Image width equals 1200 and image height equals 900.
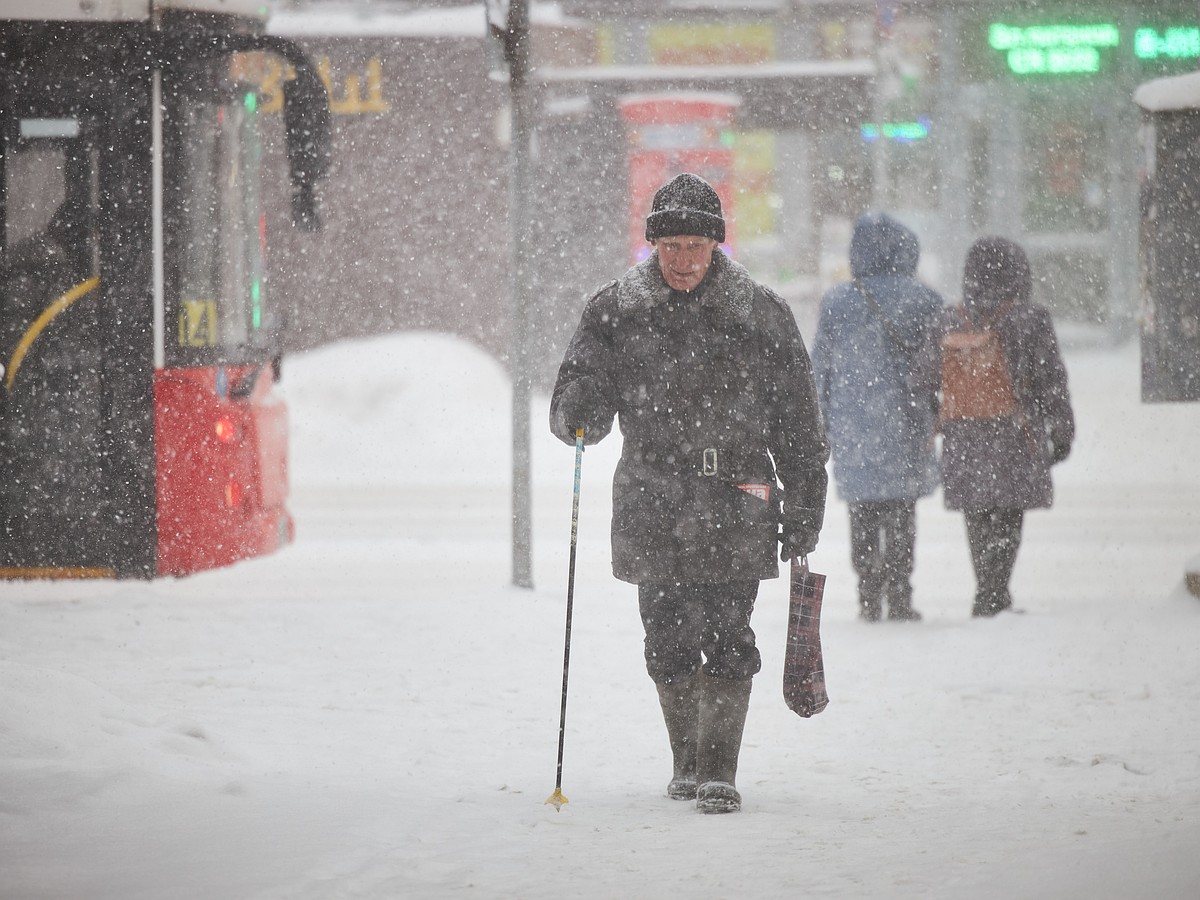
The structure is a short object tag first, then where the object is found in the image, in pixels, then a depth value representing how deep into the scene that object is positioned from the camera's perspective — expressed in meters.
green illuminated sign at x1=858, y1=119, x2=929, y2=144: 50.18
